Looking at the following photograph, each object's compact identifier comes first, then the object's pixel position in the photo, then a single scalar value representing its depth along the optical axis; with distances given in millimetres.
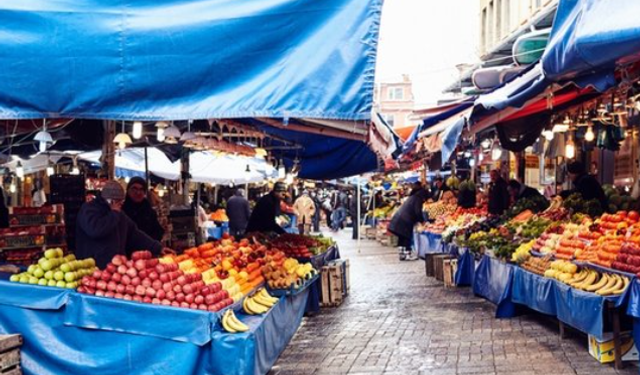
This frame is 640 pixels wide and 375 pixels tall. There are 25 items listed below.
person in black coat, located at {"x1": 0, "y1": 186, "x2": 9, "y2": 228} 10766
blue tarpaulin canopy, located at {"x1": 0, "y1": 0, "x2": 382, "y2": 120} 5348
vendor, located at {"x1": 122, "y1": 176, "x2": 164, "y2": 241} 10141
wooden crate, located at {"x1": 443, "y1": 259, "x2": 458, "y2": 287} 14367
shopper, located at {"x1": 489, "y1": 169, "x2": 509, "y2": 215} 16859
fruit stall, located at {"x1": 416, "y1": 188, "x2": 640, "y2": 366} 7691
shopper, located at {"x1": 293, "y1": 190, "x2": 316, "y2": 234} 29016
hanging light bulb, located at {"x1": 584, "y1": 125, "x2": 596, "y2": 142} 12859
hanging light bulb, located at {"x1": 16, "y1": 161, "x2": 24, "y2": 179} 15812
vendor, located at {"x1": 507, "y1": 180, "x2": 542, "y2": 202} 15445
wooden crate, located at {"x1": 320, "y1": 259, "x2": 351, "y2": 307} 12039
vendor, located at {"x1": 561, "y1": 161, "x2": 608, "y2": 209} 12617
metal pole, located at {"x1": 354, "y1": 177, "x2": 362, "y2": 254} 25652
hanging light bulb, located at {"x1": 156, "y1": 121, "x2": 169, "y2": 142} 9562
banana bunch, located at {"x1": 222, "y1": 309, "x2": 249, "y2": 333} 6227
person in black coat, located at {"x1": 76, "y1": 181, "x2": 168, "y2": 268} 7102
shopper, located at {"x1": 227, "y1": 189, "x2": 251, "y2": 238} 19969
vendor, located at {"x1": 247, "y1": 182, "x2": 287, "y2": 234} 13633
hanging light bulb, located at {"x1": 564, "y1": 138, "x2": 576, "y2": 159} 14020
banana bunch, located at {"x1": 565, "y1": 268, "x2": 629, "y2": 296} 7629
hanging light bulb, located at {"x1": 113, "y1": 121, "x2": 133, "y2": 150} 10305
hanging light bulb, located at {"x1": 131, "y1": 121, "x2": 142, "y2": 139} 9132
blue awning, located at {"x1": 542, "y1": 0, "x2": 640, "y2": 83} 5383
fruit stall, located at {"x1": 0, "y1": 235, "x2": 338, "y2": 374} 6094
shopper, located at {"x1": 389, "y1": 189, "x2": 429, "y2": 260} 19297
